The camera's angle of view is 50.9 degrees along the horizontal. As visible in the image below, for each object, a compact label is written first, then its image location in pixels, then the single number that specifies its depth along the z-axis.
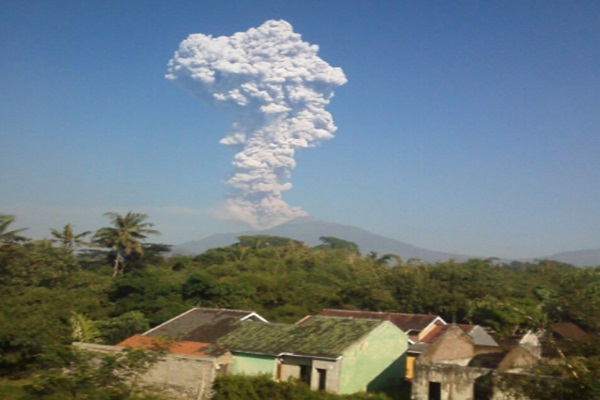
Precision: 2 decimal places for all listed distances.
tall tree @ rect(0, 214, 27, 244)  35.16
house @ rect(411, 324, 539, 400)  17.98
